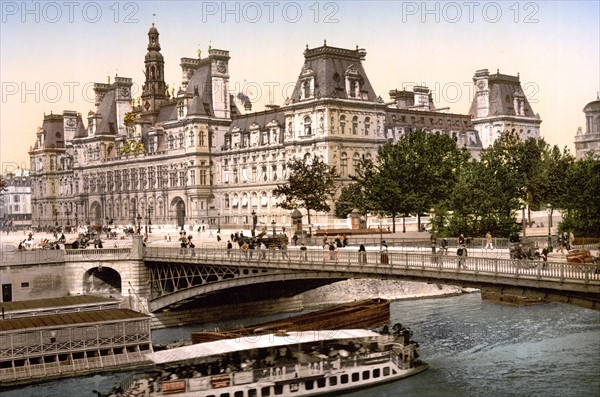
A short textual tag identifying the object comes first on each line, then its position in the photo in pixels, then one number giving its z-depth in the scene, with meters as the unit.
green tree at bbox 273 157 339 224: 95.50
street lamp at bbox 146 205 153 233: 123.55
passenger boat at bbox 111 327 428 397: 41.81
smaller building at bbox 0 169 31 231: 157.75
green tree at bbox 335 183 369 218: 97.62
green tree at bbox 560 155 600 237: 71.04
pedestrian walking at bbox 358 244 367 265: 47.16
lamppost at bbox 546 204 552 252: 55.86
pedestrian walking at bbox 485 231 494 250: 55.80
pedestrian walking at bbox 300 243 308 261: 50.42
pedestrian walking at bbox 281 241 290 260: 52.10
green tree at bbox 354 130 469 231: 83.88
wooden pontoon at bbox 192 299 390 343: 50.69
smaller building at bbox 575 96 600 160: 133.12
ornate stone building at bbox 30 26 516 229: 104.44
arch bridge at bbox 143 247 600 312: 36.72
